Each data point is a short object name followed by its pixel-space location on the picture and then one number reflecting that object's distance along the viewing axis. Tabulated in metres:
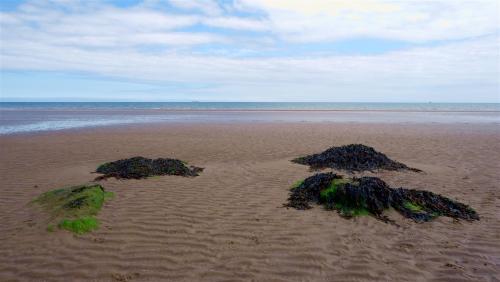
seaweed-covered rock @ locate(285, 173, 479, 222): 6.97
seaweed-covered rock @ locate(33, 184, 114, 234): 6.06
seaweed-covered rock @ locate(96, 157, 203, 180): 9.94
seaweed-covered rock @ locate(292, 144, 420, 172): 11.16
